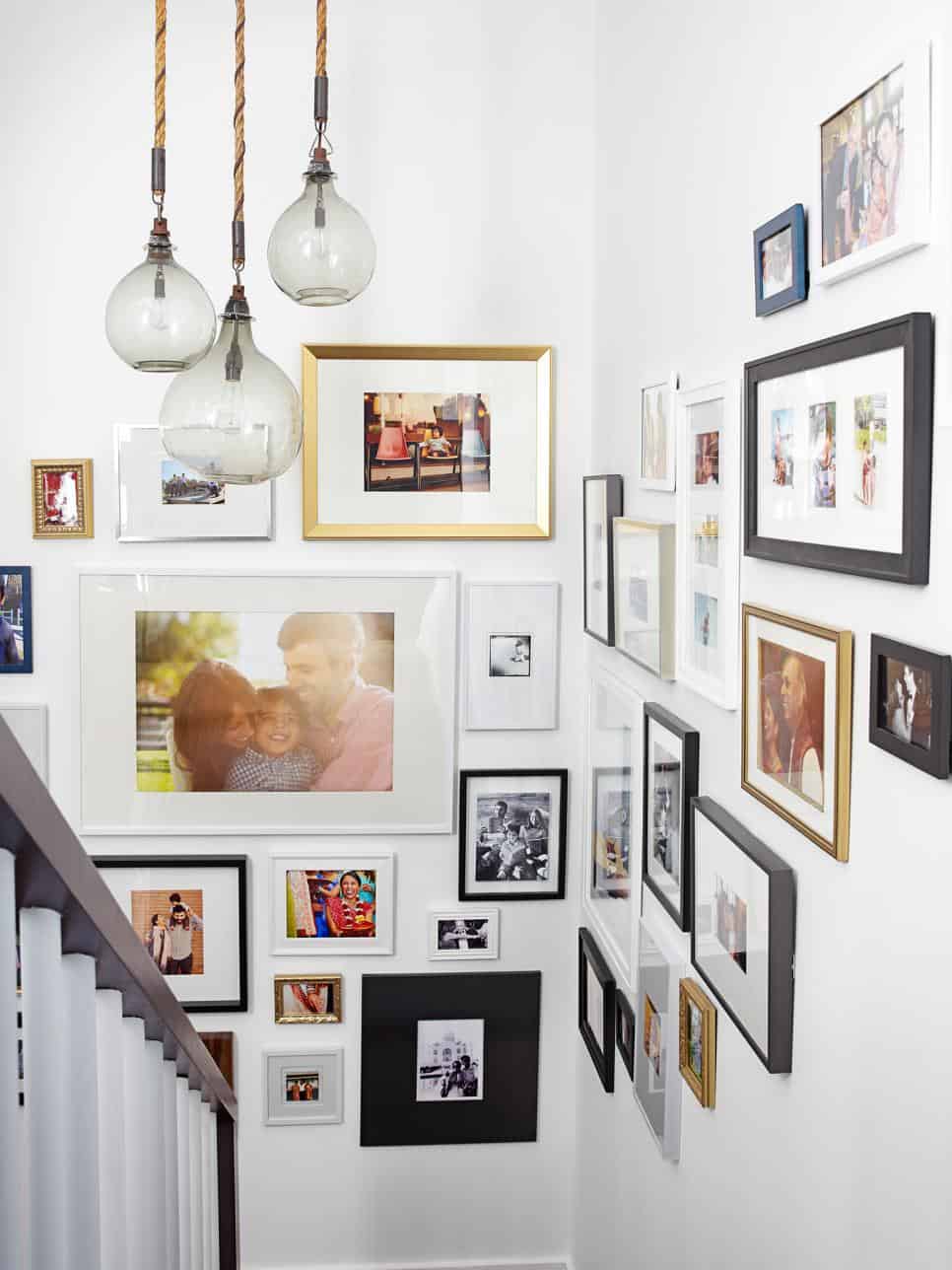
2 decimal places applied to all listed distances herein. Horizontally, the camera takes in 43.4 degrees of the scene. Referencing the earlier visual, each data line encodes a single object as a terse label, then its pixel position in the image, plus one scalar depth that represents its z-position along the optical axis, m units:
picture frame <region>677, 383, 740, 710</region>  1.50
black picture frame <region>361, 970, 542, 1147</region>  2.65
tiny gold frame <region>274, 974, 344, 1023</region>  2.62
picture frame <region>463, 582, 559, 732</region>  2.56
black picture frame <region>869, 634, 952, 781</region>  0.92
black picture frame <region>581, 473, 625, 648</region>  2.18
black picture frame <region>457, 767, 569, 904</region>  2.59
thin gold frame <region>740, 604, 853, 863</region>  1.13
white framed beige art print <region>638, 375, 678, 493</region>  1.78
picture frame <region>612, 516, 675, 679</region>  1.79
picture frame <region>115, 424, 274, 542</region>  2.48
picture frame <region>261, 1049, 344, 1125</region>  2.63
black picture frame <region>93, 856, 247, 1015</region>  2.57
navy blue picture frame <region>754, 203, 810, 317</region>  1.23
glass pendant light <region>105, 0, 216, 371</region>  1.56
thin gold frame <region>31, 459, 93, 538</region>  2.48
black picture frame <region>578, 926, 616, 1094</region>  2.28
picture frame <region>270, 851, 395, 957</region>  2.59
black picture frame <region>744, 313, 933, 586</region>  0.96
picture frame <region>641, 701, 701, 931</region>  1.70
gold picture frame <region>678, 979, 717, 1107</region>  1.62
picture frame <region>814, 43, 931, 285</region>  0.96
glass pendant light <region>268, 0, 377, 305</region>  1.58
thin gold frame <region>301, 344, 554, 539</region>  2.49
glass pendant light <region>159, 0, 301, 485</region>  1.56
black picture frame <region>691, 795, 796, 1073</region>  1.31
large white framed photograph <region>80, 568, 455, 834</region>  2.52
